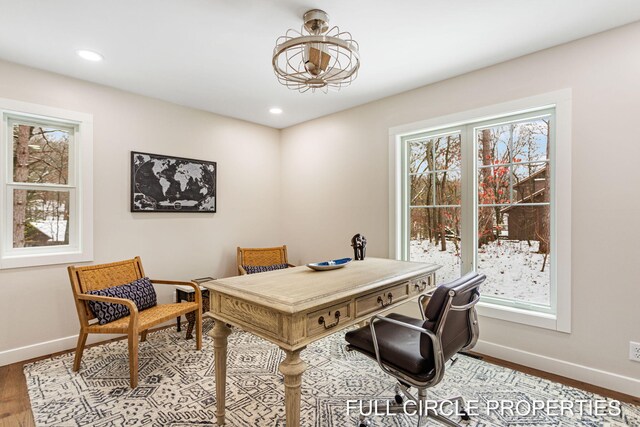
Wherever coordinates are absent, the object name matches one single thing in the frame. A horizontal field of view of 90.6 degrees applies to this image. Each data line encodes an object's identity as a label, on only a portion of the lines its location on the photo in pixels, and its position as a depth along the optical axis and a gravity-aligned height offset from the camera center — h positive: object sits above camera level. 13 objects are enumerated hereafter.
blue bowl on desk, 2.26 -0.40
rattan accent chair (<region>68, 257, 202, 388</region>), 2.36 -0.83
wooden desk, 1.47 -0.50
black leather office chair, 1.51 -0.73
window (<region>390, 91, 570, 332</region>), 2.48 +0.08
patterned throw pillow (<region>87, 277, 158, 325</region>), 2.51 -0.75
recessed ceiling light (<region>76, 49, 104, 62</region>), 2.47 +1.24
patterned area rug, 1.94 -1.27
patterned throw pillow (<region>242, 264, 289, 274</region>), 3.73 -0.67
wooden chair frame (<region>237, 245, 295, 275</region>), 3.95 -0.57
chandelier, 1.73 +0.93
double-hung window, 2.71 +0.23
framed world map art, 3.34 +0.31
